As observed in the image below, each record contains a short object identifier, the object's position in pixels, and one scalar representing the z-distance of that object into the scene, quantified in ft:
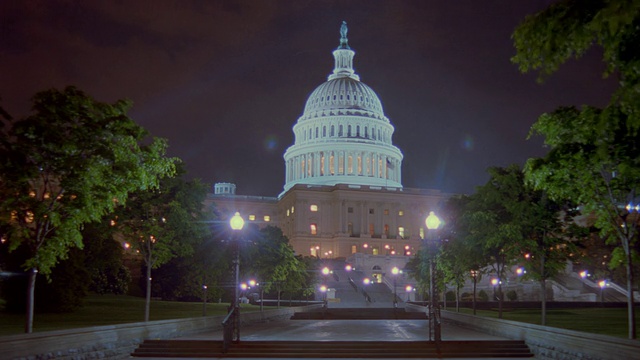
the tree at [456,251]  118.11
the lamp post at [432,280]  80.23
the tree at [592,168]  49.41
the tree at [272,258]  166.20
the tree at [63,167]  66.28
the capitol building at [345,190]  446.19
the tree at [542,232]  96.02
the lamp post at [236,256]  81.99
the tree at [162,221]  105.60
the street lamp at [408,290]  286.66
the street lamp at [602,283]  188.41
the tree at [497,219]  98.32
